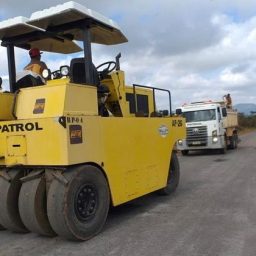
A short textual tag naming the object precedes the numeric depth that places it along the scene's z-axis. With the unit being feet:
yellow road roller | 20.30
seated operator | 25.22
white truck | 68.90
